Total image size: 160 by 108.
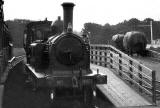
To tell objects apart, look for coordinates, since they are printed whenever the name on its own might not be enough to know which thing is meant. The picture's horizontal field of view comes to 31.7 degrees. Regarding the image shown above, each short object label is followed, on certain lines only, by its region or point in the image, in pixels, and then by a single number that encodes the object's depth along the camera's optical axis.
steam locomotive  8.45
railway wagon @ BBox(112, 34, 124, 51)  32.96
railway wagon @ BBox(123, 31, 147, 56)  26.98
